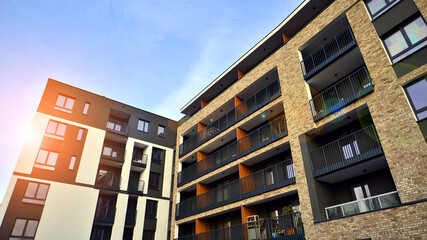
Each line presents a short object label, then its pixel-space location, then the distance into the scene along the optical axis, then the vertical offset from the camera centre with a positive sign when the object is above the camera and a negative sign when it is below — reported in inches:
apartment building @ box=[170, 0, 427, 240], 441.4 +236.5
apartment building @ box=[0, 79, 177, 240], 829.2 +265.3
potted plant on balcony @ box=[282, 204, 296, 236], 579.7 +62.7
